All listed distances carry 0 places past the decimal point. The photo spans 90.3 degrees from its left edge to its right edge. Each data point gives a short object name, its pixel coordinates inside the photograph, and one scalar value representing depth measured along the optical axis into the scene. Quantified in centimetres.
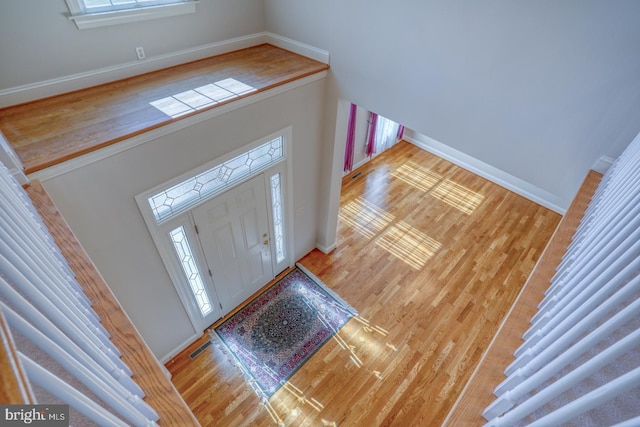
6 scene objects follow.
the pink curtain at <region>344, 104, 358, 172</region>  607
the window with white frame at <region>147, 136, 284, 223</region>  286
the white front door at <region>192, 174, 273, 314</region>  336
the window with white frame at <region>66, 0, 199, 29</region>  259
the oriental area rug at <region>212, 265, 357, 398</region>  376
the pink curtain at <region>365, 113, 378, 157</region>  655
